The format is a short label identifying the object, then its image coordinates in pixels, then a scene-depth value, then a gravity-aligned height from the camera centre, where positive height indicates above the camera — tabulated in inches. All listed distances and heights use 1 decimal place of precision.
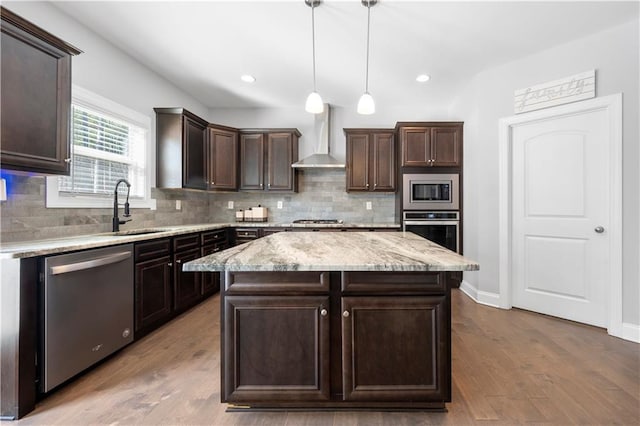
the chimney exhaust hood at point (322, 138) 177.0 +46.9
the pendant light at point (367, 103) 89.7 +34.1
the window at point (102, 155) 98.5 +22.8
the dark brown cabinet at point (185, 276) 117.8 -26.8
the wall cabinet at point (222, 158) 165.9 +32.3
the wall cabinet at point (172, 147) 140.6 +32.1
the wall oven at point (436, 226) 156.2 -6.4
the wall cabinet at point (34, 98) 65.8 +27.9
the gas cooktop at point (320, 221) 176.6 -4.6
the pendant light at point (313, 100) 86.8 +33.8
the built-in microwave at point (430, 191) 158.1 +12.4
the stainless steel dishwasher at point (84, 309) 68.4 -25.3
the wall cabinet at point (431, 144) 159.0 +37.9
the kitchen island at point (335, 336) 60.4 -25.4
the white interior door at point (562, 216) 109.6 -0.7
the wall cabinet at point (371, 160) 173.8 +31.9
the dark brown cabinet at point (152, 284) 96.9 -24.9
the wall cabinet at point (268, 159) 178.2 +33.2
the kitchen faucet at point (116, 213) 107.6 +0.1
